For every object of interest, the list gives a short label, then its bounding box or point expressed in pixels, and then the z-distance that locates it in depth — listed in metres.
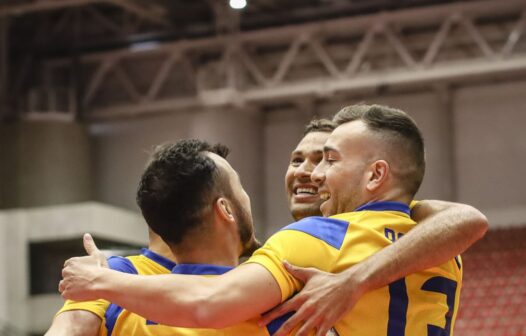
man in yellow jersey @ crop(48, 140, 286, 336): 4.91
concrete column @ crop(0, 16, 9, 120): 27.00
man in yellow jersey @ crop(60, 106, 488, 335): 4.58
